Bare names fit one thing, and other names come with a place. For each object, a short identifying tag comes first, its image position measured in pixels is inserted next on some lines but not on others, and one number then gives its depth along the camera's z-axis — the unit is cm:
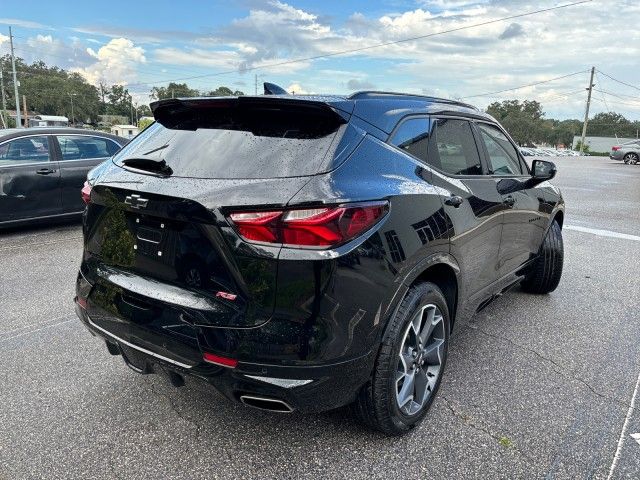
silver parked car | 3090
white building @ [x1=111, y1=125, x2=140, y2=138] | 7188
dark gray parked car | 654
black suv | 202
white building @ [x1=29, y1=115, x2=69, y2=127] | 5628
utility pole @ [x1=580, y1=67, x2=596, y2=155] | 6181
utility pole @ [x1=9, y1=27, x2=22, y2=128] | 4831
